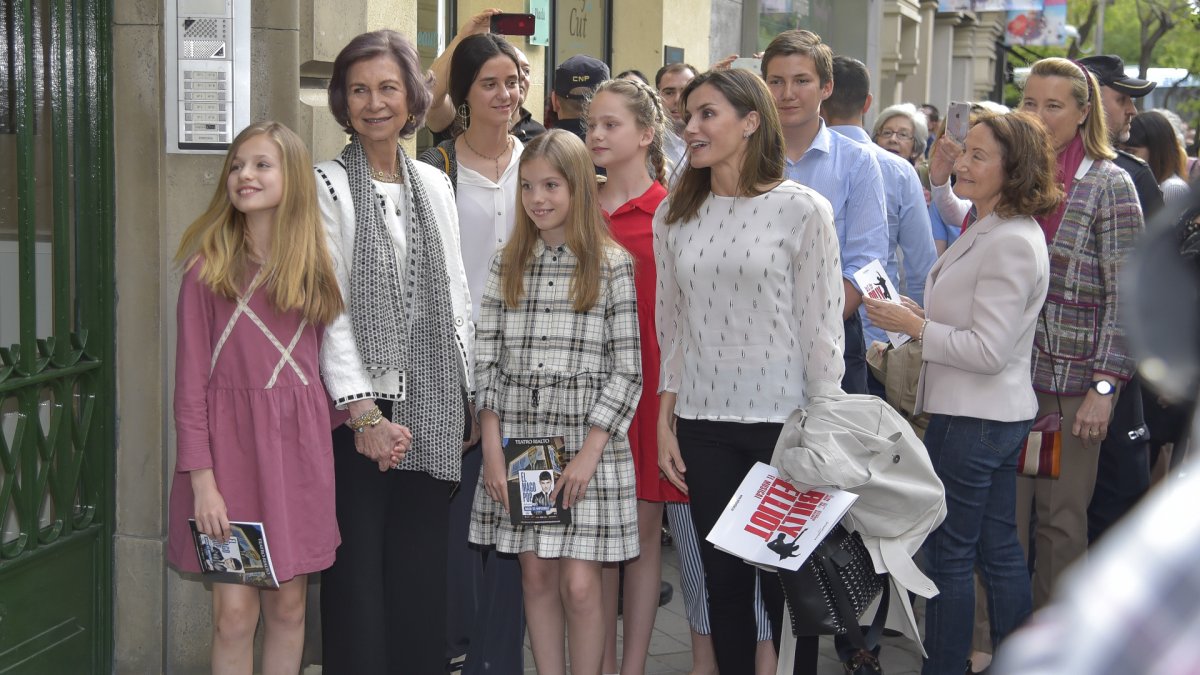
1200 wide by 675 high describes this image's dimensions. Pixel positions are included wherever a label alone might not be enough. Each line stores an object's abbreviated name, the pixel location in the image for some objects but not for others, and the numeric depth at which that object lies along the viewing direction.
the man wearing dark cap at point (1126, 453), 5.11
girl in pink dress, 3.67
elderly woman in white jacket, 3.91
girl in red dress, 4.59
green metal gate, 3.91
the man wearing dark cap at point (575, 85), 6.09
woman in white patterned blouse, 3.98
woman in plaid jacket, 4.66
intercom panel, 4.37
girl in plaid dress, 4.12
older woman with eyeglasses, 8.30
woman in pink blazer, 4.26
